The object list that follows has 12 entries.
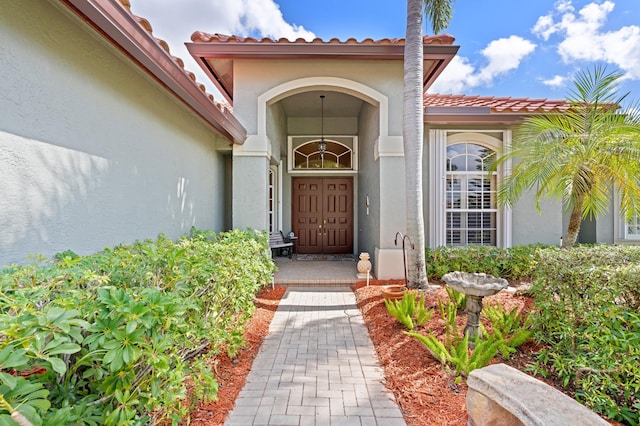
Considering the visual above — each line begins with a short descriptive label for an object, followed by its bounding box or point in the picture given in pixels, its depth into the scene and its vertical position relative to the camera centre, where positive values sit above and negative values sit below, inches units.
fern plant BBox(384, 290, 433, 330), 156.9 -53.4
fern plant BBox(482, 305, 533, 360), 124.6 -53.3
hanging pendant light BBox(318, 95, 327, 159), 376.2 +91.0
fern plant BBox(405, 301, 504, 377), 112.3 -55.2
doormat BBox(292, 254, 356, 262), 371.9 -56.0
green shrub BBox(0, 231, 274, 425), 46.3 -22.5
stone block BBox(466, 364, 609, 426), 68.1 -46.9
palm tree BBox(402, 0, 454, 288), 208.4 +57.3
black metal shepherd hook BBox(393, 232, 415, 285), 215.7 -22.9
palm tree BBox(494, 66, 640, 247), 186.1 +41.8
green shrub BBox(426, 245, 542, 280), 258.4 -41.2
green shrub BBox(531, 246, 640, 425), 93.9 -42.1
